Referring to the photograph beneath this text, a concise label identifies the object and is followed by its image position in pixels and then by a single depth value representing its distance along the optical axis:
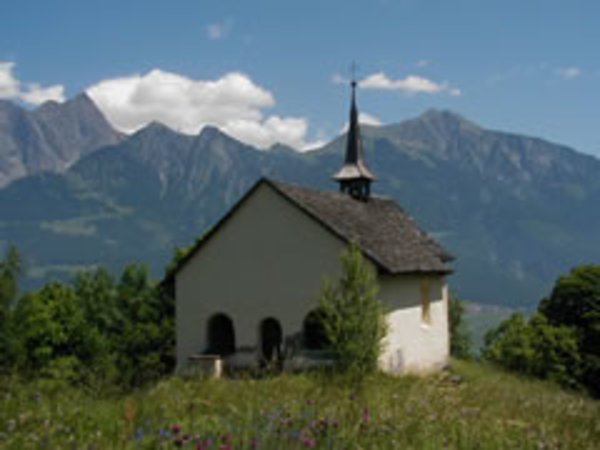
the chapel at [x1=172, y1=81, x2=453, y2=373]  24.52
